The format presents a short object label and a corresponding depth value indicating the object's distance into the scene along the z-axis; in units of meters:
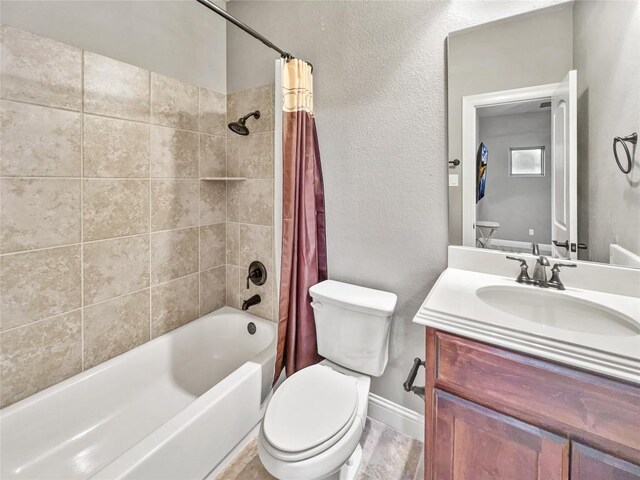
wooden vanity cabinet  0.66
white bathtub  1.07
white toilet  0.96
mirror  1.00
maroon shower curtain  1.49
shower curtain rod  1.15
